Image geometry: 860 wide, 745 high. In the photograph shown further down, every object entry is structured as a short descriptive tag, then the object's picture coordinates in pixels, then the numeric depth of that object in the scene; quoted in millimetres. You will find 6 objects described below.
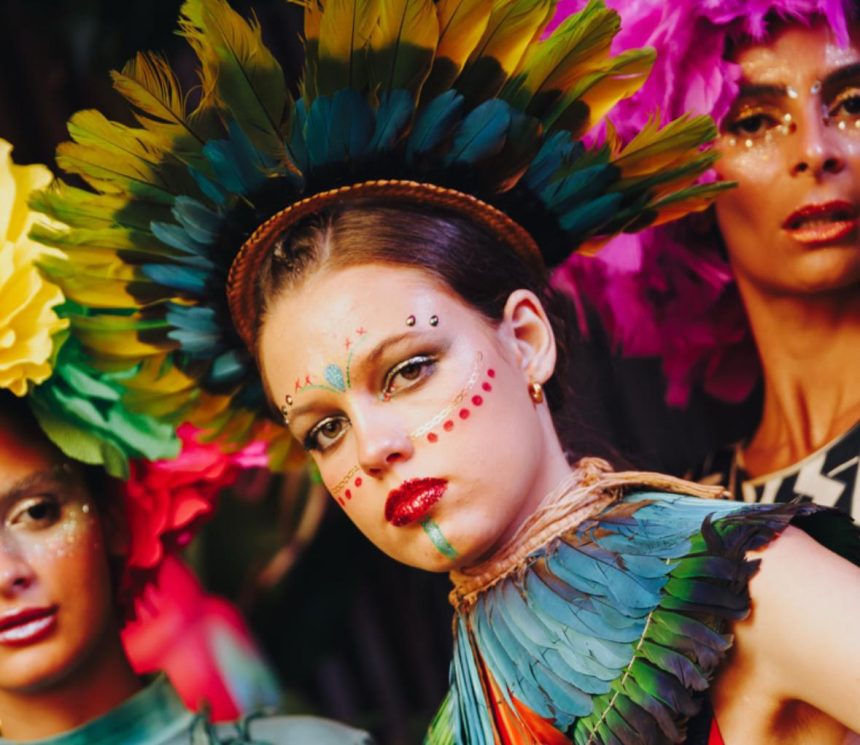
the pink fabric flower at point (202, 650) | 2416
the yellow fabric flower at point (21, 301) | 1890
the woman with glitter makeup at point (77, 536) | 1900
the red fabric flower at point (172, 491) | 2012
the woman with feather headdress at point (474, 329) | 1714
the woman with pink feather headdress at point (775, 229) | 1954
